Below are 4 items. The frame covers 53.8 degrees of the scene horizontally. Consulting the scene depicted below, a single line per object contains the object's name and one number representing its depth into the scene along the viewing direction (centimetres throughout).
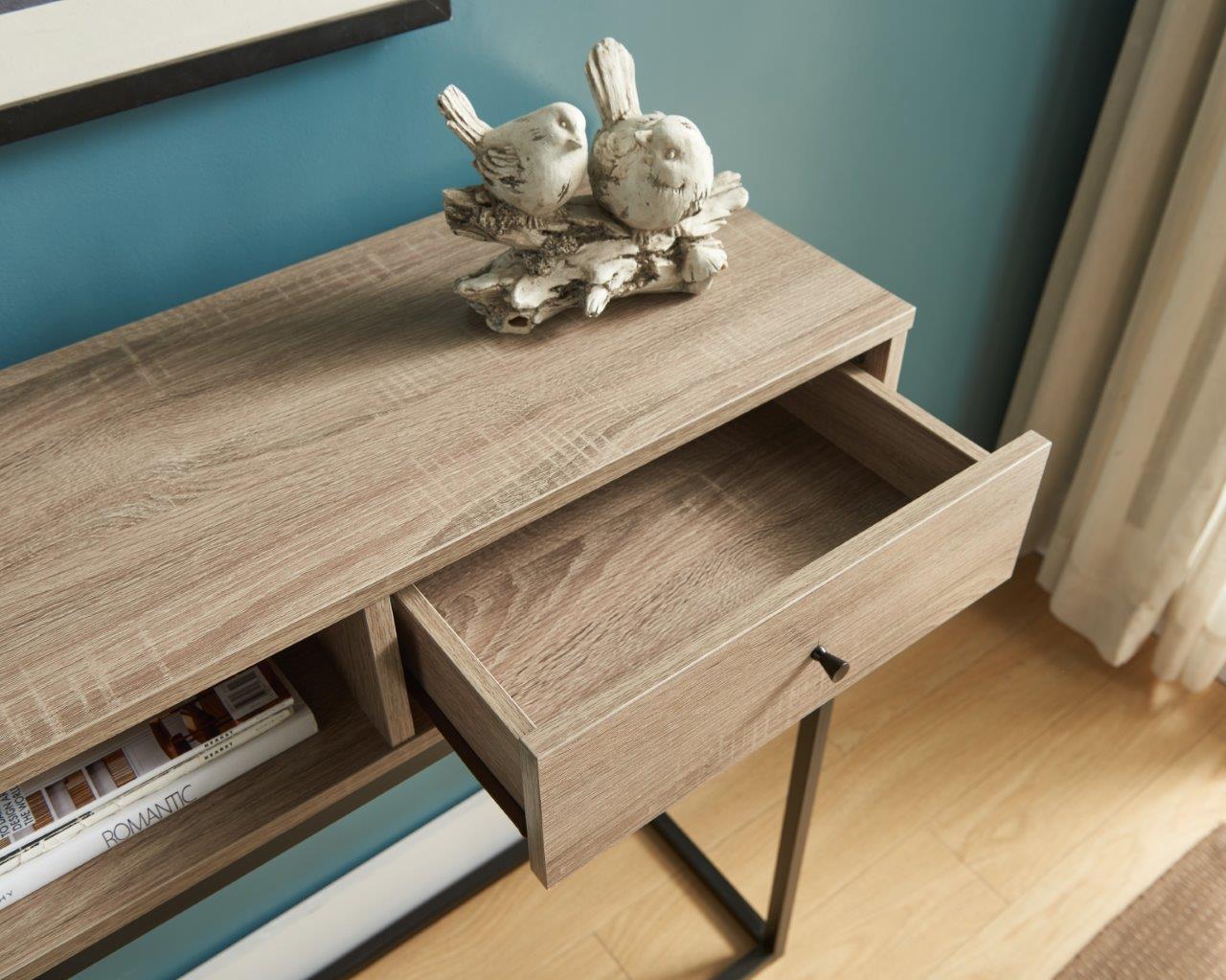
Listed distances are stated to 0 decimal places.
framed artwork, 79
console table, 73
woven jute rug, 145
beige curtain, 136
